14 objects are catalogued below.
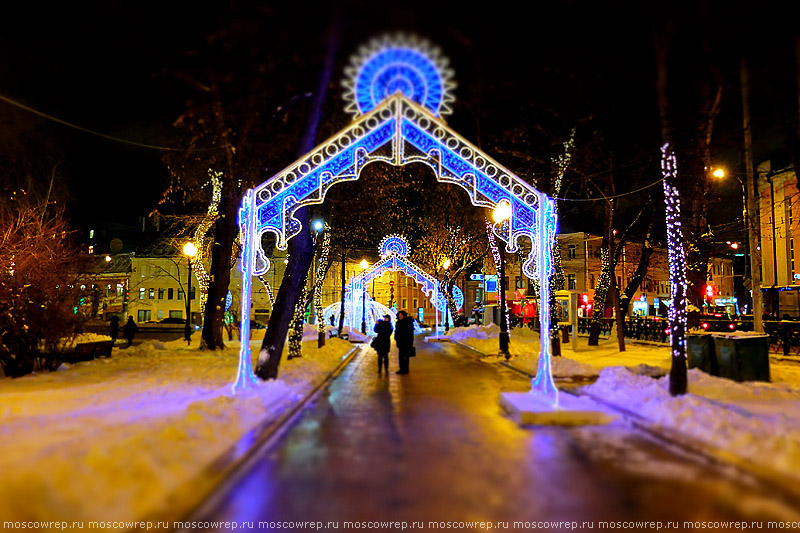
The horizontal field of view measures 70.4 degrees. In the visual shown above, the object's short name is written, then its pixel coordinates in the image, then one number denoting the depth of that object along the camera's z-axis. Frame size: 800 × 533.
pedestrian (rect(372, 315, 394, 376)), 16.92
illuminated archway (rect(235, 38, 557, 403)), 11.03
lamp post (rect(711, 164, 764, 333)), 17.09
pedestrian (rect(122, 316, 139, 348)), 28.62
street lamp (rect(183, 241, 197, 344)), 24.58
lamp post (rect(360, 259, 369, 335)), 41.33
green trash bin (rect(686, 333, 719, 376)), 14.19
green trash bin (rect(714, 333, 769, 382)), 13.41
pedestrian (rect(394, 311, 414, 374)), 16.66
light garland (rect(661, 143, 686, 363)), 10.58
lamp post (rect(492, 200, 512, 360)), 21.64
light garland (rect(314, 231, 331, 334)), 28.00
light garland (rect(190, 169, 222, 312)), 25.04
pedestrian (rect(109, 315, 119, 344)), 29.90
